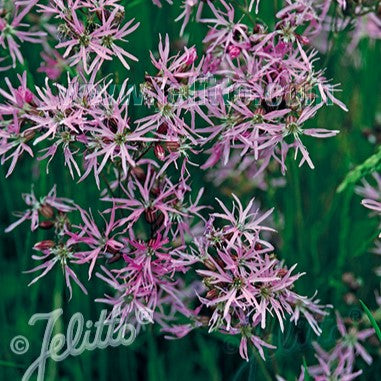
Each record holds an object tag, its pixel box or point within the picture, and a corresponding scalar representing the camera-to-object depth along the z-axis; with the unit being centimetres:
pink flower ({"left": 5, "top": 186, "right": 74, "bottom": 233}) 74
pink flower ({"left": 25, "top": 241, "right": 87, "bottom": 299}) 72
